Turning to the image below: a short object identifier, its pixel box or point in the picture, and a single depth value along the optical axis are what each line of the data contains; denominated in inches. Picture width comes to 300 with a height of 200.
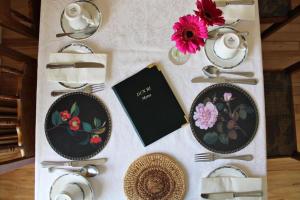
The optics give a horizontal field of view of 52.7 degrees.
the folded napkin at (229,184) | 35.3
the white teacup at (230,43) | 34.4
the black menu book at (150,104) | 37.1
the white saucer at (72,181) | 36.1
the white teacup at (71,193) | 33.2
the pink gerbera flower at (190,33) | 29.7
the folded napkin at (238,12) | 37.4
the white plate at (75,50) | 37.9
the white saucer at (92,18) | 38.4
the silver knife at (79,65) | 37.3
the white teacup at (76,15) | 35.5
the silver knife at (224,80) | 37.4
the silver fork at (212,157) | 36.4
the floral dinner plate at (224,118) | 36.8
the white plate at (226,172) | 35.9
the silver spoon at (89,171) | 36.5
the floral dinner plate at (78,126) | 37.2
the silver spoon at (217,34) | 37.3
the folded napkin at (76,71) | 37.1
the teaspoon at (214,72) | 37.4
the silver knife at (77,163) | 36.8
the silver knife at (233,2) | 37.2
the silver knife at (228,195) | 35.1
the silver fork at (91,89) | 37.8
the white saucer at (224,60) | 37.2
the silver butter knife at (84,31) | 38.4
